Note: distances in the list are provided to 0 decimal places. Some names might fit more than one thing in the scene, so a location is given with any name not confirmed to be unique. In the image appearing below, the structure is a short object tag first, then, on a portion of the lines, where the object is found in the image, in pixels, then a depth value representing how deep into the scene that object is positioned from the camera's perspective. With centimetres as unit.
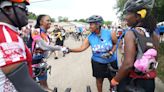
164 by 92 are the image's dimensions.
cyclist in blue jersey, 209
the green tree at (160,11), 631
